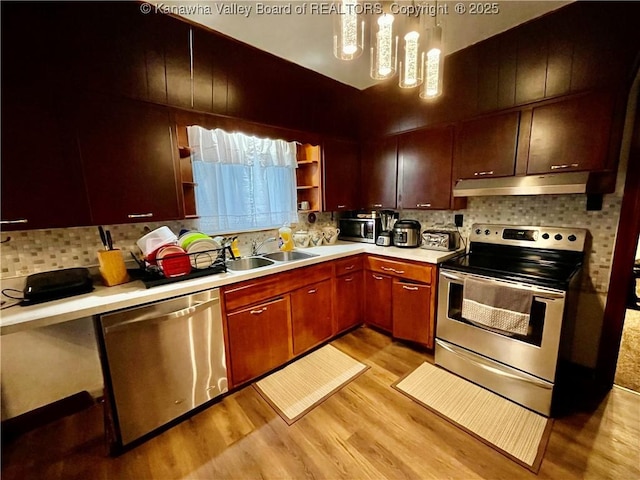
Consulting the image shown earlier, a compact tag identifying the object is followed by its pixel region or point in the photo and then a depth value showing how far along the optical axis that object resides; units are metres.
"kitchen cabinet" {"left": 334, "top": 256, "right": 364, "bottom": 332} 2.54
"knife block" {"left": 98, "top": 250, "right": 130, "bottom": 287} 1.64
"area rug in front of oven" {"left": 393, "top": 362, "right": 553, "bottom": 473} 1.51
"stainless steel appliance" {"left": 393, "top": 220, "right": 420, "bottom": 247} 2.67
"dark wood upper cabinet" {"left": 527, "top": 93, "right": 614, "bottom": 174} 1.67
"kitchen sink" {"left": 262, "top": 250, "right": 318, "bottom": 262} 2.58
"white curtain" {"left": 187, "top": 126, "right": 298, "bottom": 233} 2.22
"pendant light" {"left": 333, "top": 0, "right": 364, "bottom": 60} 1.09
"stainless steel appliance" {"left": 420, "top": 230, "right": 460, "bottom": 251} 2.51
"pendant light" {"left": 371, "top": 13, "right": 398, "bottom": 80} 1.19
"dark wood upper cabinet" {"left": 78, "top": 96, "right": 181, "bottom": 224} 1.56
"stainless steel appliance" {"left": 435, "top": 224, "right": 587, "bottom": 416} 1.68
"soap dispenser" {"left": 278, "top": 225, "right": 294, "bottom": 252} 2.64
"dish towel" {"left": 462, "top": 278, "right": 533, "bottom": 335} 1.73
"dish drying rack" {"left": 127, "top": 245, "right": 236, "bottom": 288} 1.66
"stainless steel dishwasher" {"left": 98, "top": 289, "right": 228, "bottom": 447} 1.45
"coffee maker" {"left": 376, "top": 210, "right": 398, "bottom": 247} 2.98
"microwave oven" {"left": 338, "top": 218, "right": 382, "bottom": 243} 2.92
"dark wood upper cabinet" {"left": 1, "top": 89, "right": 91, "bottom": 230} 1.35
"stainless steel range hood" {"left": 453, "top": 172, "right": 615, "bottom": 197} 1.74
